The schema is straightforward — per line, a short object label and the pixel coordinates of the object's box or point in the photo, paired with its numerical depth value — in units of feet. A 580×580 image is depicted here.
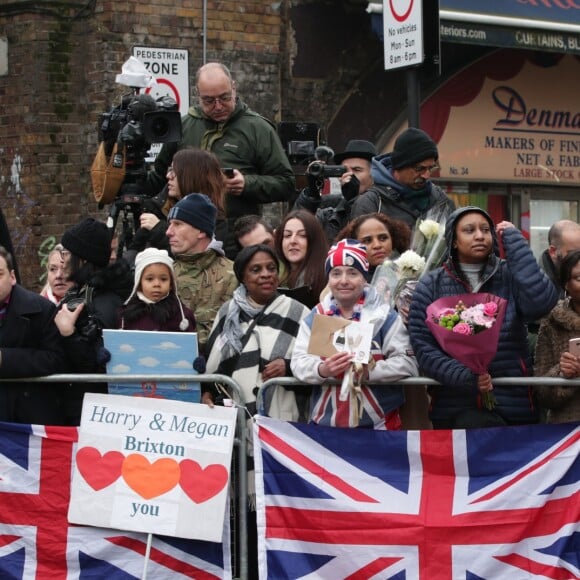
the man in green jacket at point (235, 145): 26.20
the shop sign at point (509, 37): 43.29
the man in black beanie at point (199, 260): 22.95
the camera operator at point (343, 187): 26.68
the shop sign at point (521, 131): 48.60
